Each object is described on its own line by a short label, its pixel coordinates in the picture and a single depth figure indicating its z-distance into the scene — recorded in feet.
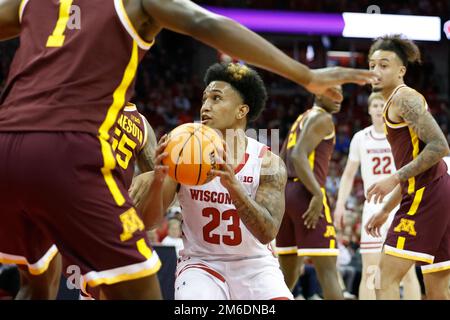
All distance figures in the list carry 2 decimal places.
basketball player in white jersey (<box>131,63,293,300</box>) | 11.87
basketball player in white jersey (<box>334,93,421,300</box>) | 23.48
